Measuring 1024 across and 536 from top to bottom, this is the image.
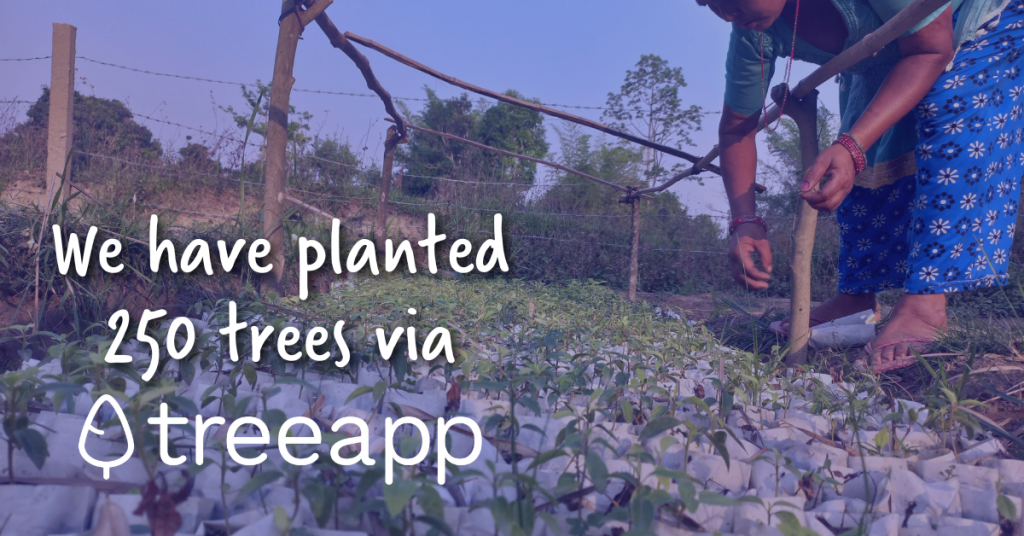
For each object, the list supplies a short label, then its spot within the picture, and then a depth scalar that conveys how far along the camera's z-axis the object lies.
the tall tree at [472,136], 14.05
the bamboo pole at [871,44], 1.35
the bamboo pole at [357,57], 2.95
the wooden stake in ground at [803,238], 1.77
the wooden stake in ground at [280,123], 2.46
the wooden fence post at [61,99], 2.88
